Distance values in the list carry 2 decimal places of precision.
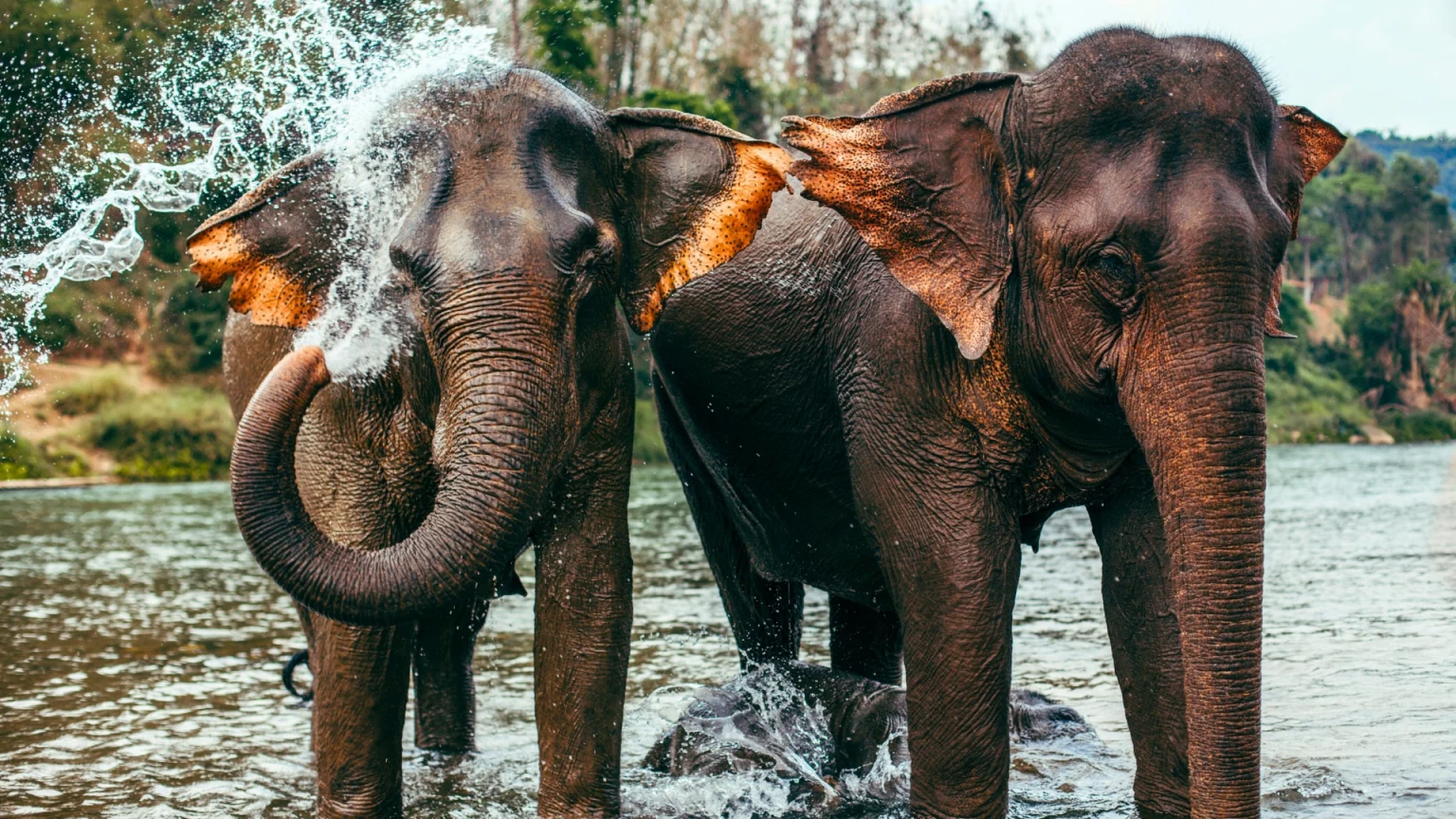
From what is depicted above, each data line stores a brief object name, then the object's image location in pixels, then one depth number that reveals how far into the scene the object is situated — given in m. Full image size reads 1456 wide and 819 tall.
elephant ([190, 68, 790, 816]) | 4.57
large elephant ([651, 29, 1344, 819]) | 4.48
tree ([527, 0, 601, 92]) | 25.05
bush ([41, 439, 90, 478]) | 31.59
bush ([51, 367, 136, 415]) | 33.44
